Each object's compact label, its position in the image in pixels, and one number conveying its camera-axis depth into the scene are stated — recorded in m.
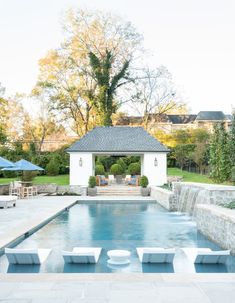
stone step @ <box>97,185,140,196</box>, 18.87
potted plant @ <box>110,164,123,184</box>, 24.22
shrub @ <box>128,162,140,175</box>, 24.35
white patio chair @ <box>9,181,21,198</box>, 16.49
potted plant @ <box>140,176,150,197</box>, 18.31
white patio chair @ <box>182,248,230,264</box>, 5.53
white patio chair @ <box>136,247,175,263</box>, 5.56
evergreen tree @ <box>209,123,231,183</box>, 16.62
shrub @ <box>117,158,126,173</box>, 25.39
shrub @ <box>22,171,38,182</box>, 19.85
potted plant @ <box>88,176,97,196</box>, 18.37
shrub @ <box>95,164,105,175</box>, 23.53
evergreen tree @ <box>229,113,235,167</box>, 14.11
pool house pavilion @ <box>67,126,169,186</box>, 20.31
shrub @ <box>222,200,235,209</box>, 8.09
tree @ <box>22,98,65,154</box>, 31.70
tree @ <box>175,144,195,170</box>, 27.52
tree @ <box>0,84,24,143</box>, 33.80
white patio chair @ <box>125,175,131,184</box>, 21.64
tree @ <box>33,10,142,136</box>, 29.32
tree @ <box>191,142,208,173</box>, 25.58
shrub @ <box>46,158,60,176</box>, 24.16
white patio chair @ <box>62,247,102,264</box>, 5.57
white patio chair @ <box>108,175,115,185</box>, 21.96
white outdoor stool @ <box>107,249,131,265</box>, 5.71
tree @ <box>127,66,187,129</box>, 30.81
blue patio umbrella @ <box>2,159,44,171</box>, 16.47
